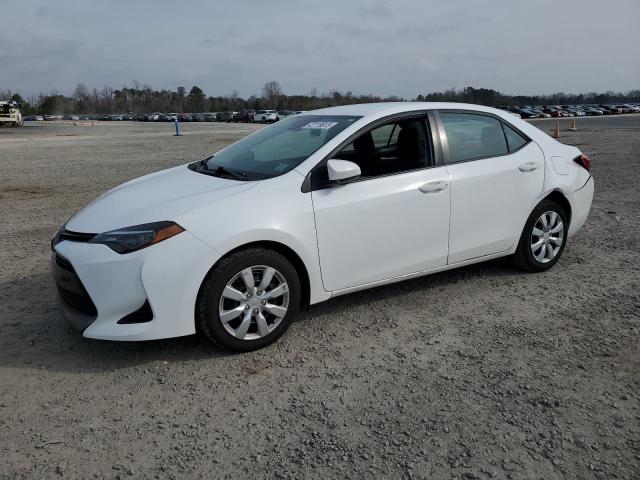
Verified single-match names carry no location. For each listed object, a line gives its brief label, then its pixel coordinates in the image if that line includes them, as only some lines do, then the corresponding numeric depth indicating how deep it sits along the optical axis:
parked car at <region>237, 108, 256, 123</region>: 68.18
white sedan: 3.28
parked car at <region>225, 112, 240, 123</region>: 72.00
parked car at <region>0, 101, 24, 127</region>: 55.56
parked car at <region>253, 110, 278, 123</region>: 61.15
